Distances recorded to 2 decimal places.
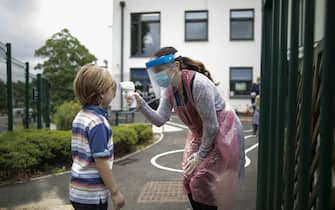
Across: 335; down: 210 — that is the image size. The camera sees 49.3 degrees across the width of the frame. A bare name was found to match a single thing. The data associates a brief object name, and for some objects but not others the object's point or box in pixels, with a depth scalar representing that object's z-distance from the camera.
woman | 2.56
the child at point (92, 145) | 2.21
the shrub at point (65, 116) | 9.48
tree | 25.27
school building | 18.95
